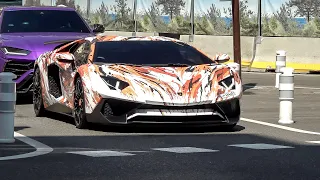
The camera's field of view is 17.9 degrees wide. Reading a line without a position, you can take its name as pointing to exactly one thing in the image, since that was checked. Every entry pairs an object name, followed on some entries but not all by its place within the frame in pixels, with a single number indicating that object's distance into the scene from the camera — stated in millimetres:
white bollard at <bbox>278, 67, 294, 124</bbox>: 13938
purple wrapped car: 16328
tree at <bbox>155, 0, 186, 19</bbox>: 34766
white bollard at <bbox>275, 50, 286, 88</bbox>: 22109
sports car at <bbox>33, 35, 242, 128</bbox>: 11961
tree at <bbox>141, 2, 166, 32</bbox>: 35438
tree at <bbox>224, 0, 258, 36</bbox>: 31750
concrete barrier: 30000
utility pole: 21141
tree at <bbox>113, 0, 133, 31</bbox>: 36831
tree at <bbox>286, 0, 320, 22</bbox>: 30328
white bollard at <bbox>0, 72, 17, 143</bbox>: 10773
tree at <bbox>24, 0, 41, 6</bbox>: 42750
